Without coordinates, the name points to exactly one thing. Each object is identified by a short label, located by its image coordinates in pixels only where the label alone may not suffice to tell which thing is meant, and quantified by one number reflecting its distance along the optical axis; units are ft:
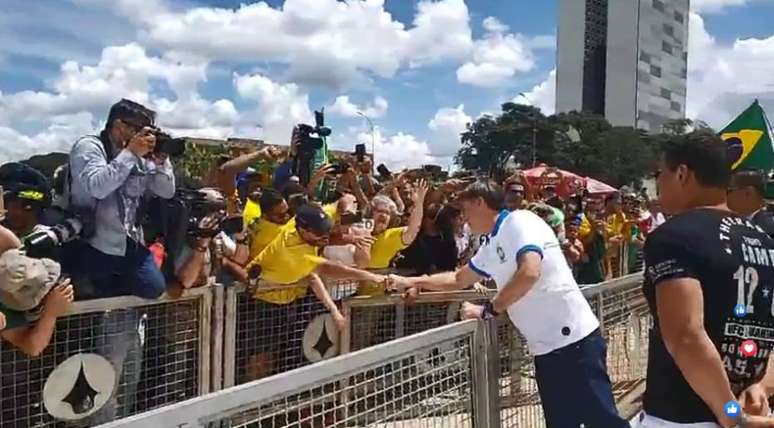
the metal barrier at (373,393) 7.42
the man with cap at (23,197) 13.62
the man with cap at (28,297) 11.10
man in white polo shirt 12.57
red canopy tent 52.02
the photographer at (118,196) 13.96
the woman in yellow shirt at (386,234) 20.35
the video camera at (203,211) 14.79
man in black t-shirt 8.34
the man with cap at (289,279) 16.14
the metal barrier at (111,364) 12.31
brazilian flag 21.52
